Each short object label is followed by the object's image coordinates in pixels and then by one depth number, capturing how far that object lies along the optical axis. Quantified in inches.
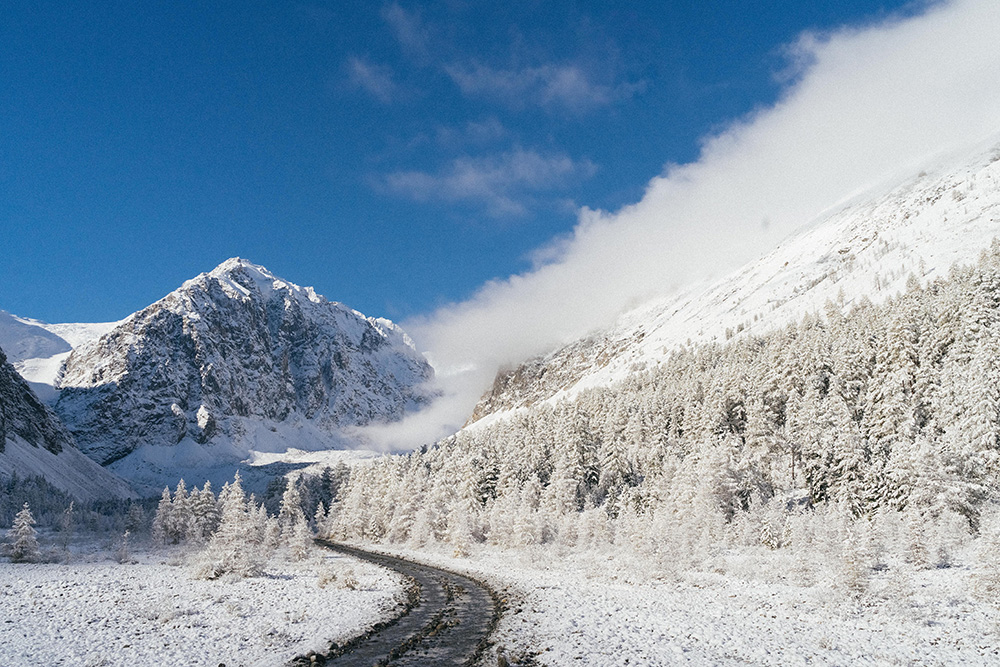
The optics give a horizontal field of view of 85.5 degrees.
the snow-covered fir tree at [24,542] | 1678.2
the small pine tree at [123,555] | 1928.6
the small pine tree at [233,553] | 1403.8
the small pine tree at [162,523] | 2896.2
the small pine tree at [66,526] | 2806.6
